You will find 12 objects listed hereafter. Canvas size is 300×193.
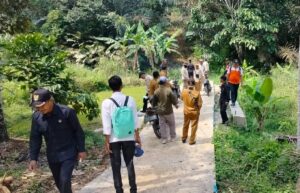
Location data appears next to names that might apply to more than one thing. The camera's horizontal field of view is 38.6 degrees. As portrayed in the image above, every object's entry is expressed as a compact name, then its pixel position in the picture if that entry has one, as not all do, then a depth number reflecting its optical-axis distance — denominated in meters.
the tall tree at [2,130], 8.99
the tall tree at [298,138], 7.14
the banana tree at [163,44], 23.08
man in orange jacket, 11.84
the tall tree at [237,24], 21.47
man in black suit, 4.78
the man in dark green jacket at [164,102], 8.58
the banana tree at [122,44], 23.00
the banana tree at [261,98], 10.45
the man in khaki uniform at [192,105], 8.39
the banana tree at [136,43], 22.58
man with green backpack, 5.33
